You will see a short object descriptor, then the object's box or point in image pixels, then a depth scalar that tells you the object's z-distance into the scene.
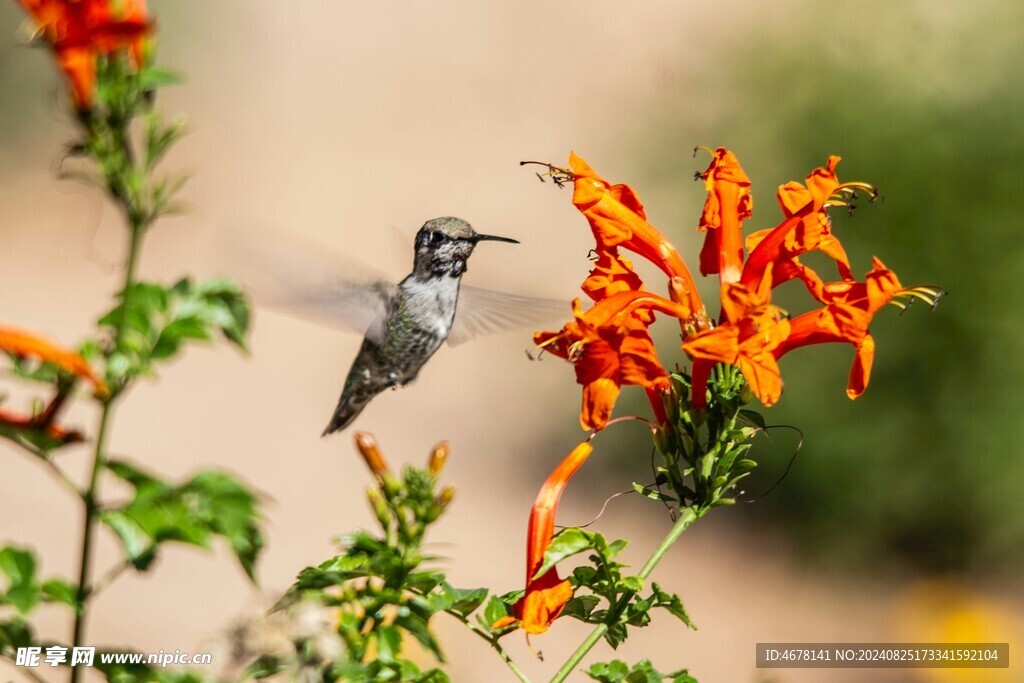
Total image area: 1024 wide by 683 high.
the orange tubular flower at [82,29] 2.94
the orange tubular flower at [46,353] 2.93
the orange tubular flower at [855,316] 4.68
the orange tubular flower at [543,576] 4.36
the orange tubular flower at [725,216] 5.00
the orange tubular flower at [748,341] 4.34
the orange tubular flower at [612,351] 4.58
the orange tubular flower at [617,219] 5.04
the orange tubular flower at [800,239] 4.77
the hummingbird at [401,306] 7.21
